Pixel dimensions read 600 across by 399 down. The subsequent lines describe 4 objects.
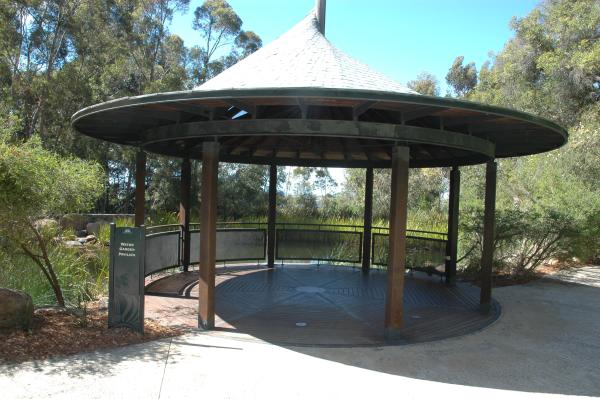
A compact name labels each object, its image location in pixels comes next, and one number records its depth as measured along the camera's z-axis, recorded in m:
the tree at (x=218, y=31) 27.53
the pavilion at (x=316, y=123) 5.25
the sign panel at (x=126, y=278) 5.51
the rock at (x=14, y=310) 5.11
